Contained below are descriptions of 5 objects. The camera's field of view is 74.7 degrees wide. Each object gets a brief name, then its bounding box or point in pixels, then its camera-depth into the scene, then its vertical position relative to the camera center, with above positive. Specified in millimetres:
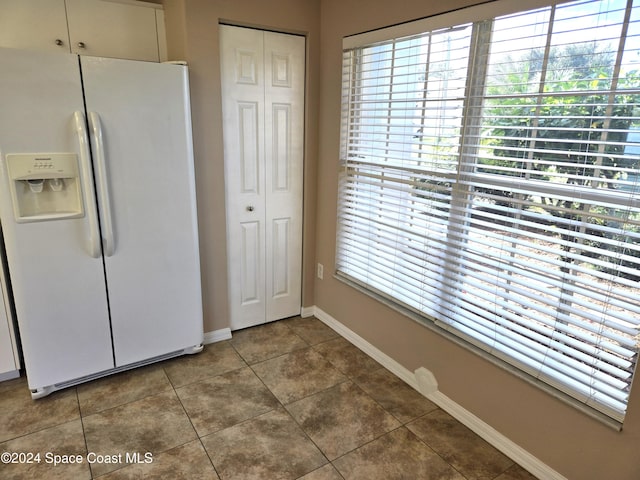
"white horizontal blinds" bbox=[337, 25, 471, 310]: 2049 -92
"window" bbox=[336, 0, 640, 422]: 1477 -164
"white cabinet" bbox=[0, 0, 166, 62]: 2334 +600
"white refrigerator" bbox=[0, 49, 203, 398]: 1958 -386
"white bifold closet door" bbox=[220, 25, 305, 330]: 2678 -211
